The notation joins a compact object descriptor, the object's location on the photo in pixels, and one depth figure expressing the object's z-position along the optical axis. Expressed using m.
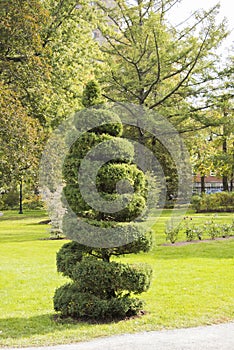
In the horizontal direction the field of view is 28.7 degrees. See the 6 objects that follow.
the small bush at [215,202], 31.14
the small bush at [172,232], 16.17
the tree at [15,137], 11.83
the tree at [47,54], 13.23
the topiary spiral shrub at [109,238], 6.59
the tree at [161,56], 22.08
